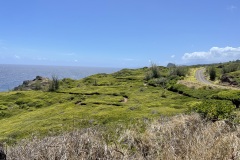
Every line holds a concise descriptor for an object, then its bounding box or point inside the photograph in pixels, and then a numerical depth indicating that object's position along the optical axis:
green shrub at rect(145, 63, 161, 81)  73.66
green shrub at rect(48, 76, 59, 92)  66.95
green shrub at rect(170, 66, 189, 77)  77.65
